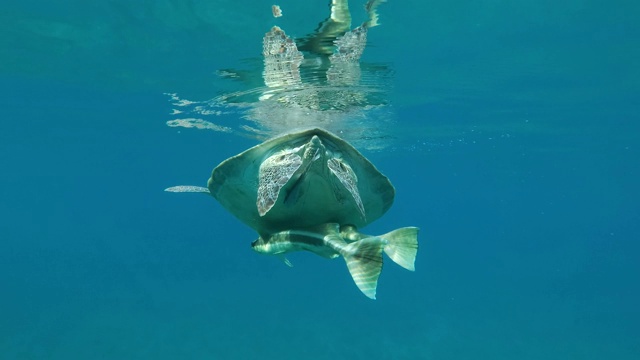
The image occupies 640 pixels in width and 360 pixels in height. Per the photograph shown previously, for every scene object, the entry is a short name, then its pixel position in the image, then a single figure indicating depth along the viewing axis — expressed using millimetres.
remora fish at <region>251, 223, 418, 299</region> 3402
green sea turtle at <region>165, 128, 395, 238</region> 4309
